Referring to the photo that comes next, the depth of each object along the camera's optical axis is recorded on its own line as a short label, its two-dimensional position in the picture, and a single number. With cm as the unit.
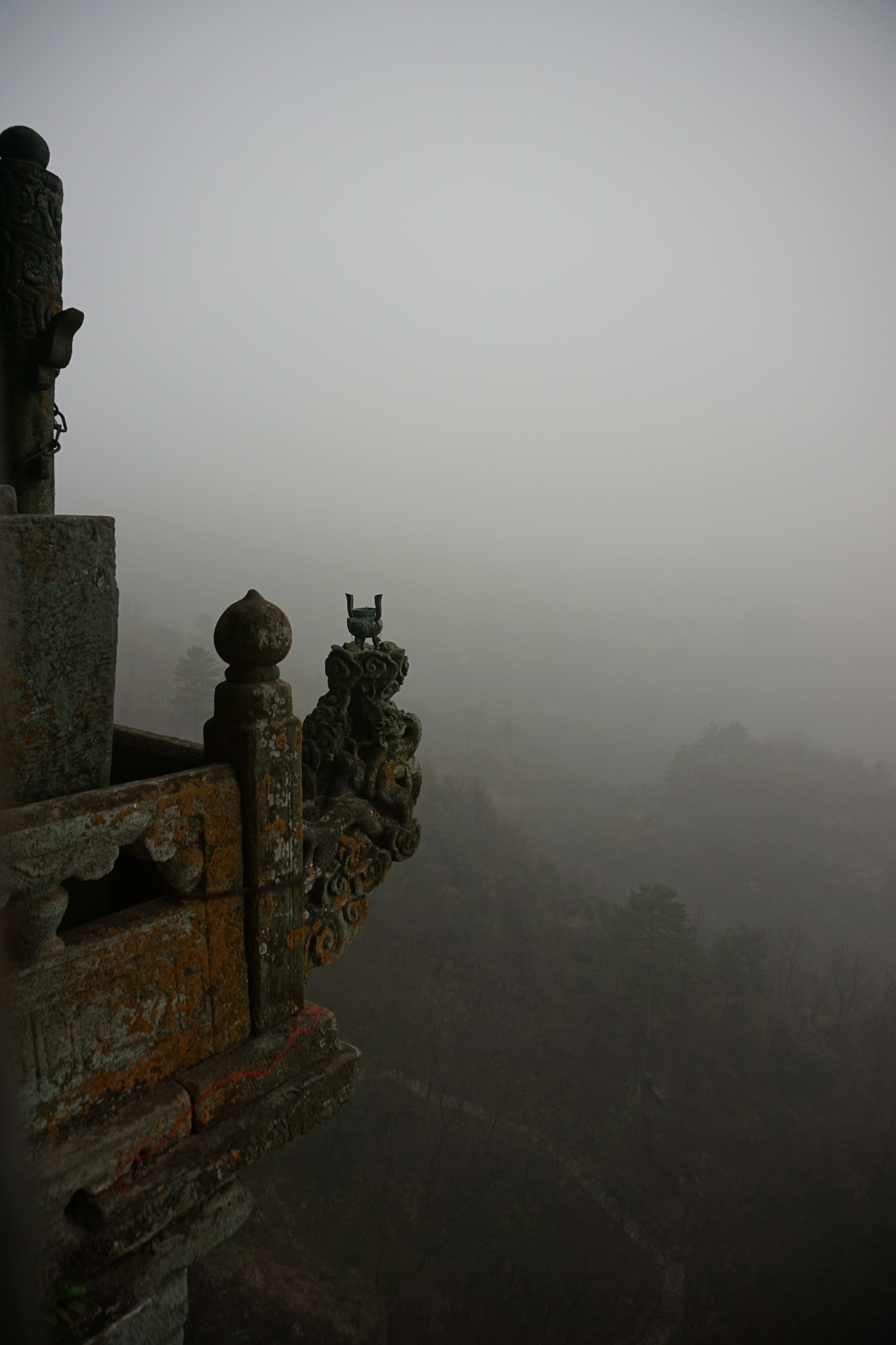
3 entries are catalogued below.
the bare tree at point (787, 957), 4603
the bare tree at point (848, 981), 4291
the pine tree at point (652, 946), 3519
